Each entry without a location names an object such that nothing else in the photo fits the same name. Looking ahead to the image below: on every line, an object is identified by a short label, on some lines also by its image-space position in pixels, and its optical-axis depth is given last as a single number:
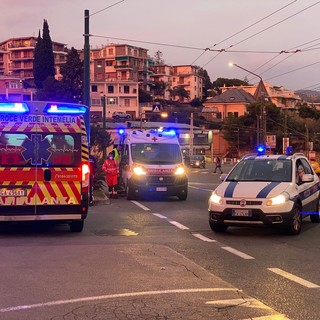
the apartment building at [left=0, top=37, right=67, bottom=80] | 123.50
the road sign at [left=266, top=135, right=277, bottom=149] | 47.81
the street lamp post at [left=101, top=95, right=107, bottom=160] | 39.04
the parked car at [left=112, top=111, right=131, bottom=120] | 88.81
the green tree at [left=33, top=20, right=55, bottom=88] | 95.31
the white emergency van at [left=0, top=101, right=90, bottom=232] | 10.23
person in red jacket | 19.09
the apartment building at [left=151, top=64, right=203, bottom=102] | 131.88
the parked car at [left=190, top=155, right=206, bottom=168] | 62.03
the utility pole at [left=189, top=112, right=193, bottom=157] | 69.19
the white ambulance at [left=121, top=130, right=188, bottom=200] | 18.08
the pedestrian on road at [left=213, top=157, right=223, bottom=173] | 46.76
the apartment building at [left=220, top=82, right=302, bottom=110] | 125.88
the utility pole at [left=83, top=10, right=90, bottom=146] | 17.97
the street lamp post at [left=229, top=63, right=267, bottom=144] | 39.56
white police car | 10.05
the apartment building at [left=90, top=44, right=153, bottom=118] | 104.31
